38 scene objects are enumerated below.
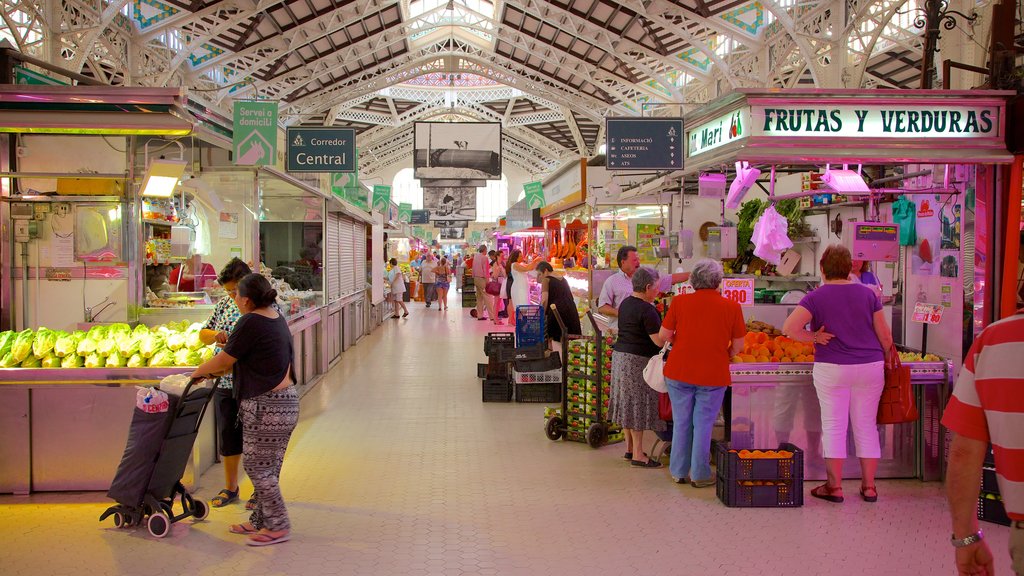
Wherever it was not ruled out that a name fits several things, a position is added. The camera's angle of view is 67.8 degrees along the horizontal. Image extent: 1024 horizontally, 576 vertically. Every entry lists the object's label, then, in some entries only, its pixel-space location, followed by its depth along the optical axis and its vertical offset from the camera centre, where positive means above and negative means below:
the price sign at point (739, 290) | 5.75 -0.20
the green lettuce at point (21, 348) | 4.77 -0.53
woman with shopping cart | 3.85 -0.64
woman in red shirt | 4.66 -0.54
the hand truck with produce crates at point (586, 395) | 6.00 -1.05
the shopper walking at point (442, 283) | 20.88 -0.52
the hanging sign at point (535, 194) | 15.38 +1.44
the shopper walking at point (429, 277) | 21.36 -0.36
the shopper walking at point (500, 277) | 16.61 -0.29
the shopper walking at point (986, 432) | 1.91 -0.43
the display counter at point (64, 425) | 4.67 -0.99
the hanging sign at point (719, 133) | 4.89 +0.91
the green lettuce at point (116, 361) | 4.84 -0.61
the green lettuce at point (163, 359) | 4.93 -0.61
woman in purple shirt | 4.47 -0.54
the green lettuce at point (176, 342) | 5.11 -0.52
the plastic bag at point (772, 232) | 5.91 +0.25
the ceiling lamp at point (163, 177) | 5.45 +0.63
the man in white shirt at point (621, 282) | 6.35 -0.15
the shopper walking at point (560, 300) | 7.52 -0.35
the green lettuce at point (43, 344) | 4.79 -0.50
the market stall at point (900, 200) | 4.84 +0.40
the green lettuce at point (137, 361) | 4.87 -0.62
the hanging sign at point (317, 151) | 9.63 +1.44
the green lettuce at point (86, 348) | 4.82 -0.53
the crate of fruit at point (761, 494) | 4.55 -1.37
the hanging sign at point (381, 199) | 17.92 +1.57
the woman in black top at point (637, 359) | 5.27 -0.66
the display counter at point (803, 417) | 4.96 -1.00
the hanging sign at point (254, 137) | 6.43 +1.09
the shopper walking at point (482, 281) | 17.12 -0.39
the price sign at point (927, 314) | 5.12 -0.34
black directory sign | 7.69 +1.24
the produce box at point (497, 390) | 7.88 -1.30
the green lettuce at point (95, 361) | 4.81 -0.61
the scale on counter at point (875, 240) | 5.16 +0.16
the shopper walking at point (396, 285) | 18.88 -0.51
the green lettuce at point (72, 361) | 4.79 -0.61
